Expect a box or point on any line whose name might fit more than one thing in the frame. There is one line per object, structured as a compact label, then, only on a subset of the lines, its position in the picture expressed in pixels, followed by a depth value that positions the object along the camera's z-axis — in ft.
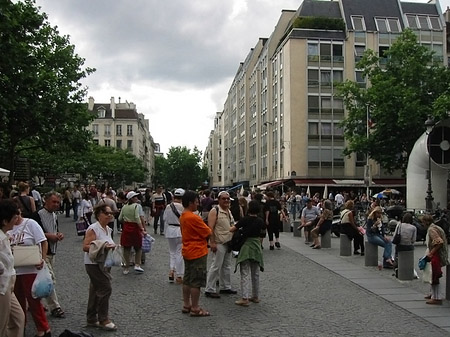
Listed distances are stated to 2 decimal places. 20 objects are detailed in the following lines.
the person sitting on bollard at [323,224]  57.93
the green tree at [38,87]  65.62
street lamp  73.82
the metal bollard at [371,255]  44.73
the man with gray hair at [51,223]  25.64
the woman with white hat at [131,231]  38.70
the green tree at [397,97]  130.62
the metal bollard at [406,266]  37.29
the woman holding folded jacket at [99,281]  23.57
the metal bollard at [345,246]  51.34
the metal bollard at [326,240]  58.61
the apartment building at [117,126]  420.36
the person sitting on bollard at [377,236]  44.14
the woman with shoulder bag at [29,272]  20.81
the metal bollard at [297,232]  72.01
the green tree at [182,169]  479.41
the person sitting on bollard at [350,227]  51.65
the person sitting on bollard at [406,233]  37.27
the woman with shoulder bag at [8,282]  17.02
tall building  191.21
